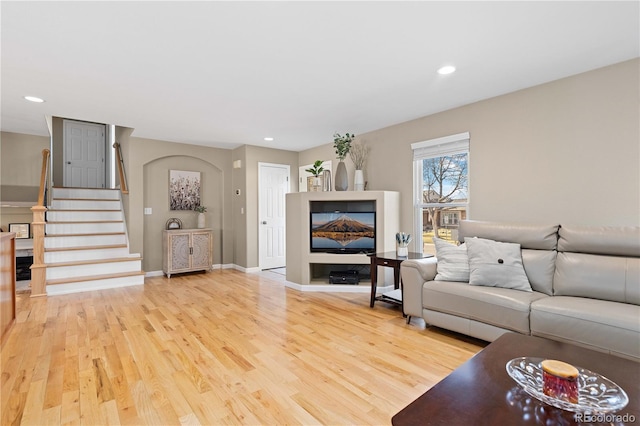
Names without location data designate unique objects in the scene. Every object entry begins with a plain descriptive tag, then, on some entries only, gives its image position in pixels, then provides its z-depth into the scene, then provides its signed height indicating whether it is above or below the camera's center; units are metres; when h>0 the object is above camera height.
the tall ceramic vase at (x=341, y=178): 4.73 +0.52
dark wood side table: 3.60 -0.63
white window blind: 3.84 +0.82
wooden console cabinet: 5.48 -0.61
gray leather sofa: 2.11 -0.66
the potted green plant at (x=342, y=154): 4.73 +0.89
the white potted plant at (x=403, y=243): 3.82 -0.36
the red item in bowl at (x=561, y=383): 1.17 -0.64
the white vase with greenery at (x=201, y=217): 5.95 -0.03
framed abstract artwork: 5.88 +0.48
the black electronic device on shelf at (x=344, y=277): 4.51 -0.89
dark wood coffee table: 1.08 -0.69
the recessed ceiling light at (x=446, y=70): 2.80 +1.26
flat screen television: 4.54 -0.27
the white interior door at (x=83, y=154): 6.69 +1.32
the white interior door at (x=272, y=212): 6.11 +0.04
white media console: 4.41 -0.32
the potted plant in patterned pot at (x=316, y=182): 4.92 +0.48
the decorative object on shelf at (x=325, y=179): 4.96 +0.53
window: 3.94 +0.33
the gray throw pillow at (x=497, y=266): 2.73 -0.48
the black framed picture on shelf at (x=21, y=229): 5.48 -0.19
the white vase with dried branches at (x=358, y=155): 4.98 +0.93
